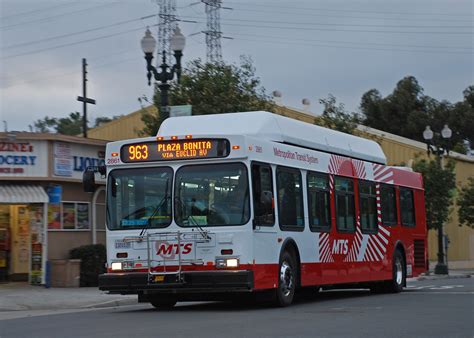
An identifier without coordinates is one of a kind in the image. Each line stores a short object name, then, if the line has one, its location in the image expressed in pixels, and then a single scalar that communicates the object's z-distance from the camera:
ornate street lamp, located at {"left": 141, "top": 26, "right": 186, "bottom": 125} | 22.47
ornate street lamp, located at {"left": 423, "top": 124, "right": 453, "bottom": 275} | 36.62
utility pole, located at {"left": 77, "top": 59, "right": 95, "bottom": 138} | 30.21
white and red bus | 15.16
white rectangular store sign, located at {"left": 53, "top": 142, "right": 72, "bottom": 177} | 24.52
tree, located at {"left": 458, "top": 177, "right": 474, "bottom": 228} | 43.78
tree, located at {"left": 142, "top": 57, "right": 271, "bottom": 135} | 30.62
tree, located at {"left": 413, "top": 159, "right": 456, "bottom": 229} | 37.50
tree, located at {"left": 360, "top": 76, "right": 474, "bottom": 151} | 71.81
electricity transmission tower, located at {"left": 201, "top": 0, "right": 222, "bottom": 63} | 40.12
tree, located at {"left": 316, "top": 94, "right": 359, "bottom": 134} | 35.72
